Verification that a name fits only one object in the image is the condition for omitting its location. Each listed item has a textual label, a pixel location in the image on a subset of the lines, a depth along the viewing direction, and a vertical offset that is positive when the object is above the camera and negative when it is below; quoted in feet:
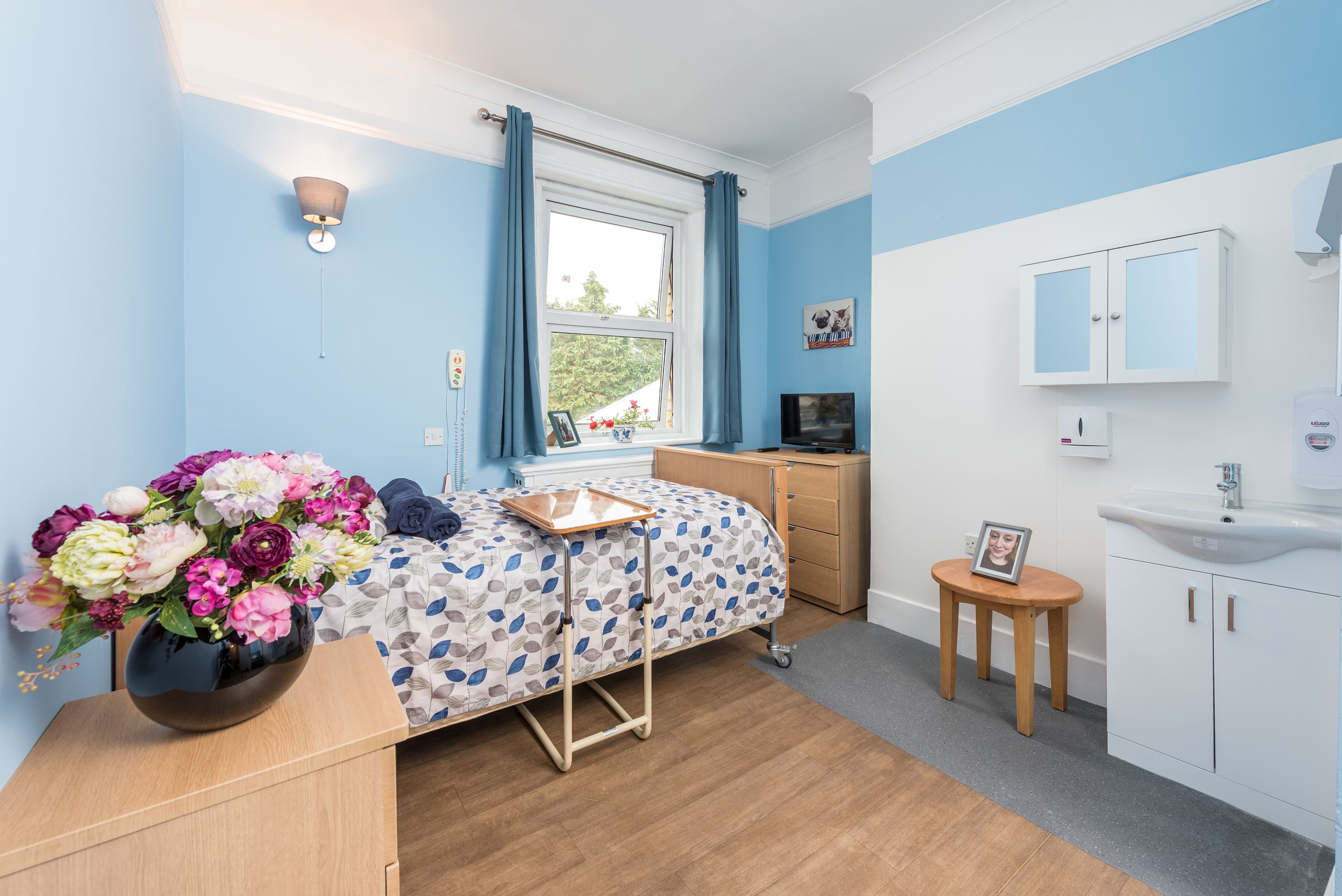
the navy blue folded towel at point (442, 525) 6.35 -0.87
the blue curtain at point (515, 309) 9.97 +2.41
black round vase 2.67 -1.09
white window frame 11.86 +2.73
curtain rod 9.78 +5.66
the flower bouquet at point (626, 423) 12.14 +0.54
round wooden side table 6.61 -1.98
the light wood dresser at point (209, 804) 2.26 -1.50
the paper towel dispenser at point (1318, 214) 5.04 +2.08
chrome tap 6.08 -0.41
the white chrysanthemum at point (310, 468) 3.04 -0.11
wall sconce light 8.09 +3.49
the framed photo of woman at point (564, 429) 11.24 +0.36
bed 5.64 -1.63
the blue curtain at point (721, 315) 12.62 +2.94
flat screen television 11.27 +0.55
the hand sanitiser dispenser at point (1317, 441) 5.65 +0.08
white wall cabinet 6.18 +1.56
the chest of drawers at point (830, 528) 10.48 -1.50
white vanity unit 5.02 -1.91
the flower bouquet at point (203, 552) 2.44 -0.48
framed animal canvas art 12.03 +2.64
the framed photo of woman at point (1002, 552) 7.13 -1.32
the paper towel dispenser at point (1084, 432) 7.18 +0.20
